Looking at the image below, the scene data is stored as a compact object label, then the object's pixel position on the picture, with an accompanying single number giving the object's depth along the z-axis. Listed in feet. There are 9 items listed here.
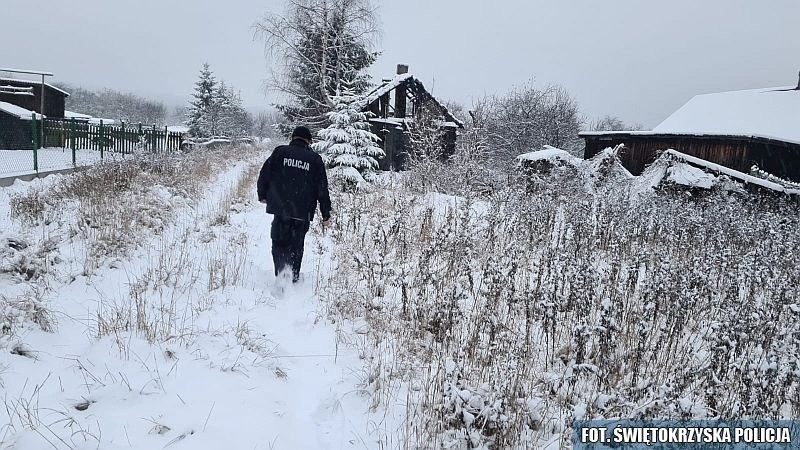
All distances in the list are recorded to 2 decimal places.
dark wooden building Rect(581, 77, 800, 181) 51.70
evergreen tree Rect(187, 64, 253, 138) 138.51
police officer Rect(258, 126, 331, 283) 16.71
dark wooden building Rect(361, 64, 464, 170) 86.79
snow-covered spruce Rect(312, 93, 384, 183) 40.29
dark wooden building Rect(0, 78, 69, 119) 105.19
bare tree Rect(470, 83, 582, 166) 119.14
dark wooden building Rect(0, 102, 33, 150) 67.96
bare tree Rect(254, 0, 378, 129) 77.61
